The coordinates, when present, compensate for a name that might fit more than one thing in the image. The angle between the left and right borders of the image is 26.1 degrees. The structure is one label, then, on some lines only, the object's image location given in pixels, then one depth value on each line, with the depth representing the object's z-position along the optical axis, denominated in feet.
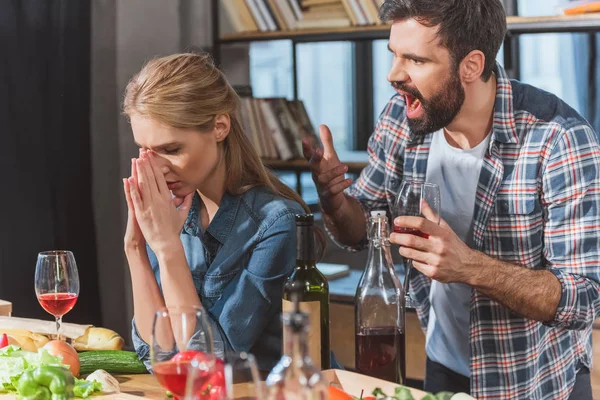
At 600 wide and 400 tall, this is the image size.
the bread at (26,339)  7.58
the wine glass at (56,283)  7.69
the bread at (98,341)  7.98
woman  7.79
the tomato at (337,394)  6.31
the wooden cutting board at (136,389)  6.94
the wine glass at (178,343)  6.01
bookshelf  11.78
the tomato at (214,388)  5.71
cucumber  7.60
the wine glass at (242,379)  5.41
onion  7.20
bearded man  8.28
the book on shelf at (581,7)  11.61
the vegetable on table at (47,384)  6.56
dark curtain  12.85
